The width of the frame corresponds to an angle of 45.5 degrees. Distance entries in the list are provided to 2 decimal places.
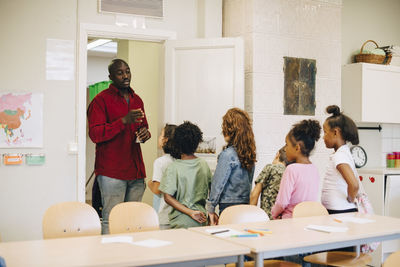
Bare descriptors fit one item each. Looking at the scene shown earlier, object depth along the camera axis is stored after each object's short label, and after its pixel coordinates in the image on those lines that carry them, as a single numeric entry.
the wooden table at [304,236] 2.29
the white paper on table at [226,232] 2.52
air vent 4.59
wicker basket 5.53
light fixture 8.16
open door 4.62
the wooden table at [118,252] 1.92
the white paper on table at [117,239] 2.31
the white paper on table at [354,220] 3.04
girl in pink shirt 3.21
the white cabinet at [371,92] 5.33
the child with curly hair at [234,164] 3.27
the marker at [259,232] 2.59
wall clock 5.62
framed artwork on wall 4.90
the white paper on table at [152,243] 2.21
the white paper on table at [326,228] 2.69
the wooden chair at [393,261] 2.10
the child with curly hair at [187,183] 3.23
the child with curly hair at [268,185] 3.39
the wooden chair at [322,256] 3.14
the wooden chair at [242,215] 2.99
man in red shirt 4.03
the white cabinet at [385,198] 4.94
